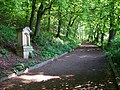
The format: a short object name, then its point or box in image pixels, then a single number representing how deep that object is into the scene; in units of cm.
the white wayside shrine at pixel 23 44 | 875
